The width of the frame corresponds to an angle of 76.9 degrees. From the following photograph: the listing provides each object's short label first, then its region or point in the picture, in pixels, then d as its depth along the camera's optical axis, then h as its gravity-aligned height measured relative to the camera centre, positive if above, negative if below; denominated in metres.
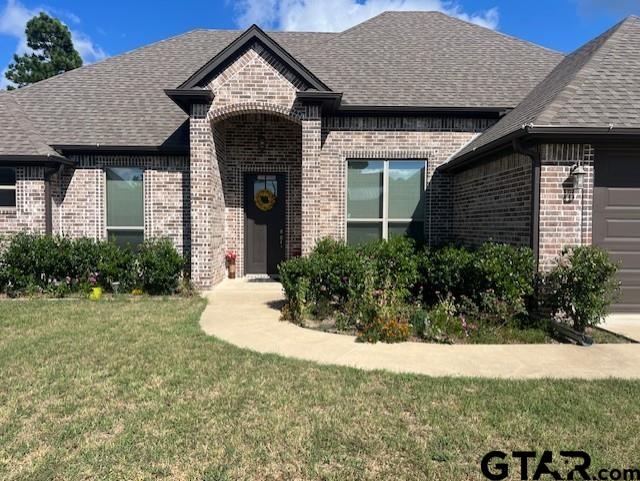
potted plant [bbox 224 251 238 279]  10.89 -1.01
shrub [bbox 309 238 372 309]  6.61 -0.86
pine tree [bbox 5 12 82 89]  31.75 +13.64
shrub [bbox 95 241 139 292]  8.88 -0.98
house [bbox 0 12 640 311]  6.60 +1.72
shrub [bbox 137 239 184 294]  8.76 -0.93
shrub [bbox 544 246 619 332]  5.62 -0.82
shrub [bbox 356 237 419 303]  6.55 -0.70
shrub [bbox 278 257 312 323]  6.74 -1.01
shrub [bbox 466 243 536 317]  5.92 -0.76
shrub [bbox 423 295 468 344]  5.66 -1.41
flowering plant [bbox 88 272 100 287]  8.81 -1.19
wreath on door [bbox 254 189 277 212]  11.03 +0.74
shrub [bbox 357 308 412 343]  5.57 -1.44
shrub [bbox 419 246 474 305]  6.50 -0.76
